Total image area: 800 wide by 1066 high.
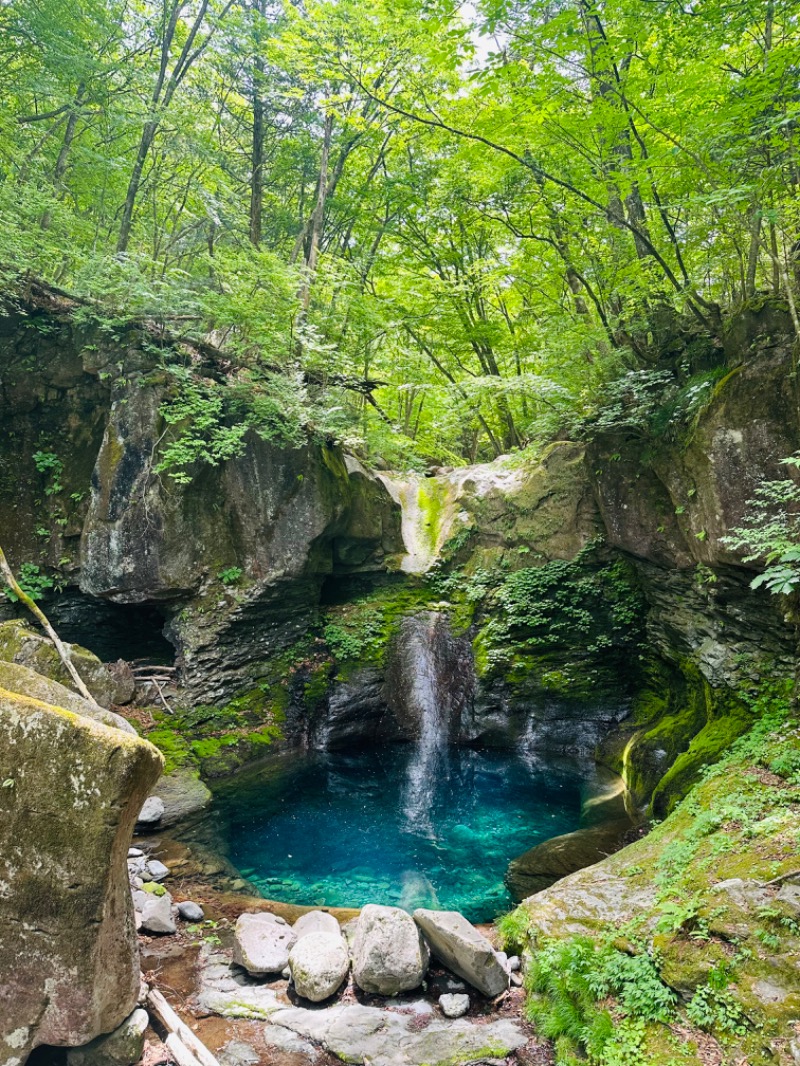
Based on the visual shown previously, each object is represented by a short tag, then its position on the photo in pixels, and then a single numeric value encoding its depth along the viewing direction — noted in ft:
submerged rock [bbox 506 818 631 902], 22.66
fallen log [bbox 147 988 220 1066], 12.07
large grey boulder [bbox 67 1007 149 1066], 11.88
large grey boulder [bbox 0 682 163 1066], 11.23
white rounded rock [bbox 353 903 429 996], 15.37
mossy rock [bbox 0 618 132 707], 28.02
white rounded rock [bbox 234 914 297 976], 16.46
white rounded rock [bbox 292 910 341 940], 18.19
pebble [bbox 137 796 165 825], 25.54
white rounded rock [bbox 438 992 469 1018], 14.46
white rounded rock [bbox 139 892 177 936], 18.11
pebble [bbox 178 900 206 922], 19.39
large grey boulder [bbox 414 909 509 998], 14.99
